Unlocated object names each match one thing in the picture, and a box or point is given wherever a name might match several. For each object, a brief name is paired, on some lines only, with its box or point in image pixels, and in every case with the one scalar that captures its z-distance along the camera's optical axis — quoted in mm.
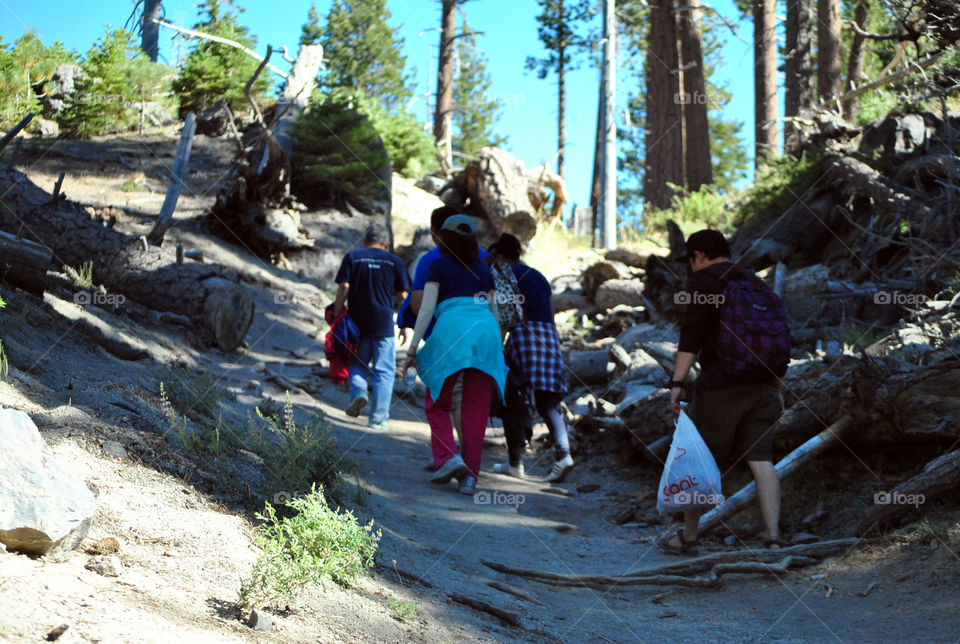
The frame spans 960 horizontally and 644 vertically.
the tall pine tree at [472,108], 51603
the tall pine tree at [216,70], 18594
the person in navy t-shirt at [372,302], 8844
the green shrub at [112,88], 14750
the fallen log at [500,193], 20906
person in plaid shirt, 8094
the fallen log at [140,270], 9836
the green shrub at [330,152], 18500
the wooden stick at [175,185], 12305
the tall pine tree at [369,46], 45938
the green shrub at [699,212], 16781
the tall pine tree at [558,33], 34250
